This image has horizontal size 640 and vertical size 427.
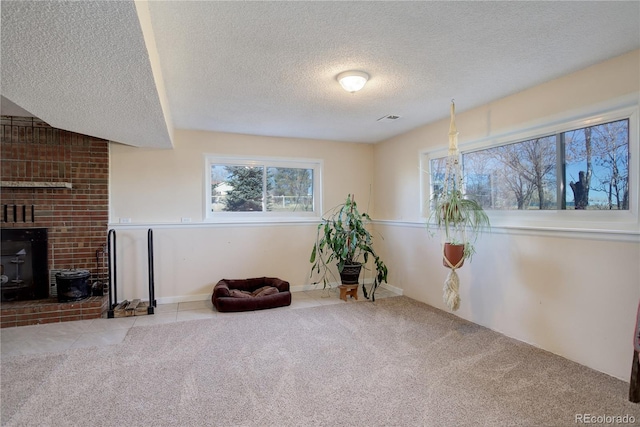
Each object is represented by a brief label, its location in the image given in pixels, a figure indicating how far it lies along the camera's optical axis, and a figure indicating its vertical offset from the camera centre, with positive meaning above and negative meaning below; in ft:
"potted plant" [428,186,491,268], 9.54 -0.29
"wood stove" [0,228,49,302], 11.35 -1.68
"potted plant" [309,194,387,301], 13.53 -1.35
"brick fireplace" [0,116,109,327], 11.25 +0.73
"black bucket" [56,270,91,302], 11.21 -2.38
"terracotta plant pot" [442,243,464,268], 9.51 -1.27
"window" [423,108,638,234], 7.50 +1.06
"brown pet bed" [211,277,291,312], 11.96 -3.19
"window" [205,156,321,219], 14.53 +1.28
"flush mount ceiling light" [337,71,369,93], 7.93 +3.36
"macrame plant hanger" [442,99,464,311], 9.55 +0.77
